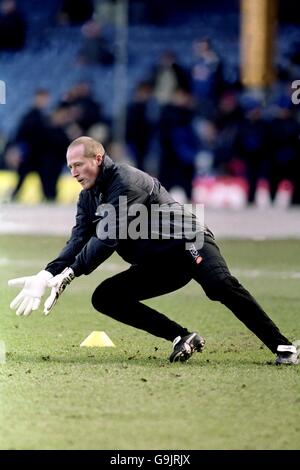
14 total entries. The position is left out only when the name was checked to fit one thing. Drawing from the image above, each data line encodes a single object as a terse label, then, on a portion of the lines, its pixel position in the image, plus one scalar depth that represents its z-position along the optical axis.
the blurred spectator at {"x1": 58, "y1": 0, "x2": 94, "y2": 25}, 31.28
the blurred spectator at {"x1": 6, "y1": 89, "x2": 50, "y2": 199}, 27.20
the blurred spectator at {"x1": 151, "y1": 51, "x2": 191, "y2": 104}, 26.89
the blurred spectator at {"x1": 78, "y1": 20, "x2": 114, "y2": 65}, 30.58
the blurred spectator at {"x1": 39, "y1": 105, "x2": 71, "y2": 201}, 27.45
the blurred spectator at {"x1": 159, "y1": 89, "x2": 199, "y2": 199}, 26.36
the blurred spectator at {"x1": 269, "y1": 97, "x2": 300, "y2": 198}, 25.98
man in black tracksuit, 9.35
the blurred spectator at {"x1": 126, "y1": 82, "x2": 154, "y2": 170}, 27.05
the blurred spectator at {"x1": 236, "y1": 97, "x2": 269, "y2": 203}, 26.06
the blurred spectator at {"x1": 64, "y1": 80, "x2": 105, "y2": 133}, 27.62
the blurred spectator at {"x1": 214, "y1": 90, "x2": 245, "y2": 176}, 26.41
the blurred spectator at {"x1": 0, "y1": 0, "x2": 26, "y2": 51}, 29.58
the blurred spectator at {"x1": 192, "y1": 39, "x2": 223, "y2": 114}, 26.72
